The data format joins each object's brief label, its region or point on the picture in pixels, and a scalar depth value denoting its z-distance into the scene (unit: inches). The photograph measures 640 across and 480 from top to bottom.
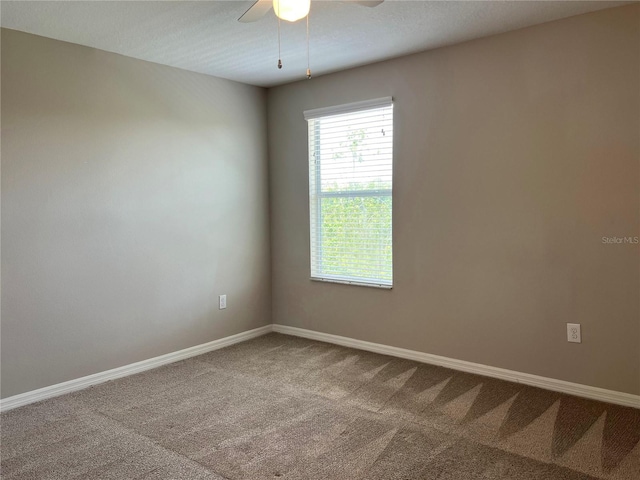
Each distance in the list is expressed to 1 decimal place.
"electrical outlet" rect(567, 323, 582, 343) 114.9
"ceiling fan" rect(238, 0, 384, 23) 79.6
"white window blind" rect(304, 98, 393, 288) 147.6
